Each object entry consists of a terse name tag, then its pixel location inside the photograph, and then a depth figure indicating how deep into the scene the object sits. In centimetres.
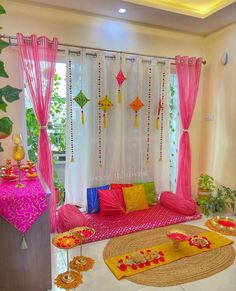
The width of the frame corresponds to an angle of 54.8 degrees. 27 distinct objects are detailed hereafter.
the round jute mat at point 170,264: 193
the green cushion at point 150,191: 337
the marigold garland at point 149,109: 329
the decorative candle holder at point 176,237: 222
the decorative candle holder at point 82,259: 207
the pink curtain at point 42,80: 254
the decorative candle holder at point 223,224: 277
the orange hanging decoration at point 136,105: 324
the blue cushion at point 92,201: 306
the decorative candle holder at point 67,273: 185
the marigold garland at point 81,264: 205
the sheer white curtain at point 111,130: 296
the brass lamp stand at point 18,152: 185
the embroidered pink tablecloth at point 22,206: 156
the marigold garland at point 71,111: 286
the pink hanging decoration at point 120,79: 310
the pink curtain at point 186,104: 337
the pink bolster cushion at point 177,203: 310
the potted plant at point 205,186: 346
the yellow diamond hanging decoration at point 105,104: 305
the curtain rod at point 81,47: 249
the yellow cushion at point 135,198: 313
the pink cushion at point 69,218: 254
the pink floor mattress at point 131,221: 265
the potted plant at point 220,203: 322
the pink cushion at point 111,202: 299
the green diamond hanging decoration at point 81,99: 291
